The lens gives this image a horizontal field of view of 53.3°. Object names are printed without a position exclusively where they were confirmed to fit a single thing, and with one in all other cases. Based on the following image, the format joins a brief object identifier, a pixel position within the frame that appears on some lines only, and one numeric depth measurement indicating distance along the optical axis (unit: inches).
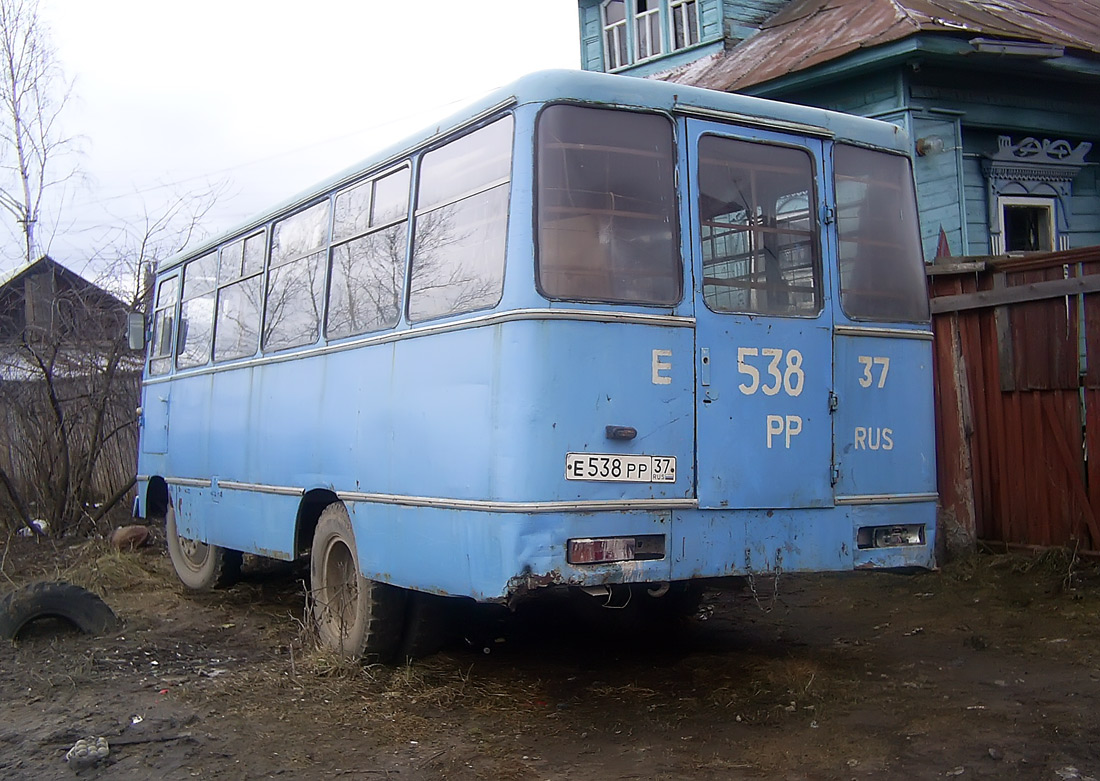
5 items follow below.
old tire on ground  281.4
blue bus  194.2
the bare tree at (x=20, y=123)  674.8
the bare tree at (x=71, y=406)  505.4
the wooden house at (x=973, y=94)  513.0
